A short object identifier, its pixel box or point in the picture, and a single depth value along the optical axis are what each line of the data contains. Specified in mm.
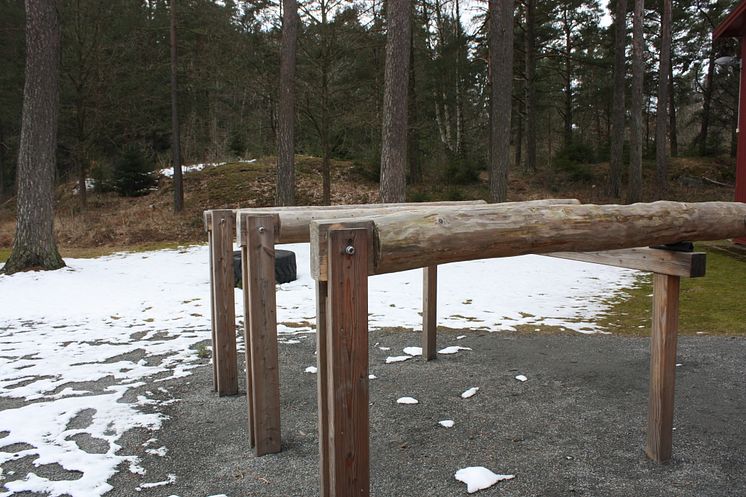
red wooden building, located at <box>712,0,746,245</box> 10898
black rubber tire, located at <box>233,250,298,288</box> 8852
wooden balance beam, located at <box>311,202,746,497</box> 2004
